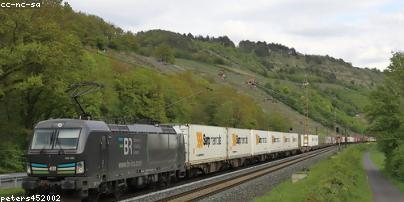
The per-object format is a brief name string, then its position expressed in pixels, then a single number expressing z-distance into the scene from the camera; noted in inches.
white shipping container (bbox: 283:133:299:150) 3282.7
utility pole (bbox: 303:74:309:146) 4002.5
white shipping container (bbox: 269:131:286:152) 2804.4
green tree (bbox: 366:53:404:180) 2194.9
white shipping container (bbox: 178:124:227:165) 1493.6
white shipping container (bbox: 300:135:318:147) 3959.2
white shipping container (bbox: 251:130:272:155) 2361.2
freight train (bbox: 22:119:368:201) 855.7
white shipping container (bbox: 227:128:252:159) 1959.9
